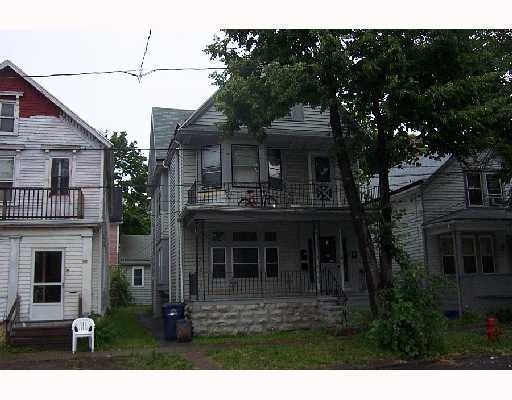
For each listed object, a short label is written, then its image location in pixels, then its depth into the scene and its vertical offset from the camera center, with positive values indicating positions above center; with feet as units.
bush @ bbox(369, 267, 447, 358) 40.37 -3.17
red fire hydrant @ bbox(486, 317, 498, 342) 45.93 -4.63
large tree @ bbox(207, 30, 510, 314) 44.01 +15.85
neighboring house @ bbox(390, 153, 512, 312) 71.20 +6.13
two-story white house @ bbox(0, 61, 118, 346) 53.93 +8.53
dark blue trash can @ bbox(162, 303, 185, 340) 54.54 -3.42
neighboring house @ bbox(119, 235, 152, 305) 120.67 +3.02
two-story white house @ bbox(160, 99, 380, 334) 58.65 +6.61
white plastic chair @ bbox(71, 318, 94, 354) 46.83 -3.65
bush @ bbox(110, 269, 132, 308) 111.45 -0.87
